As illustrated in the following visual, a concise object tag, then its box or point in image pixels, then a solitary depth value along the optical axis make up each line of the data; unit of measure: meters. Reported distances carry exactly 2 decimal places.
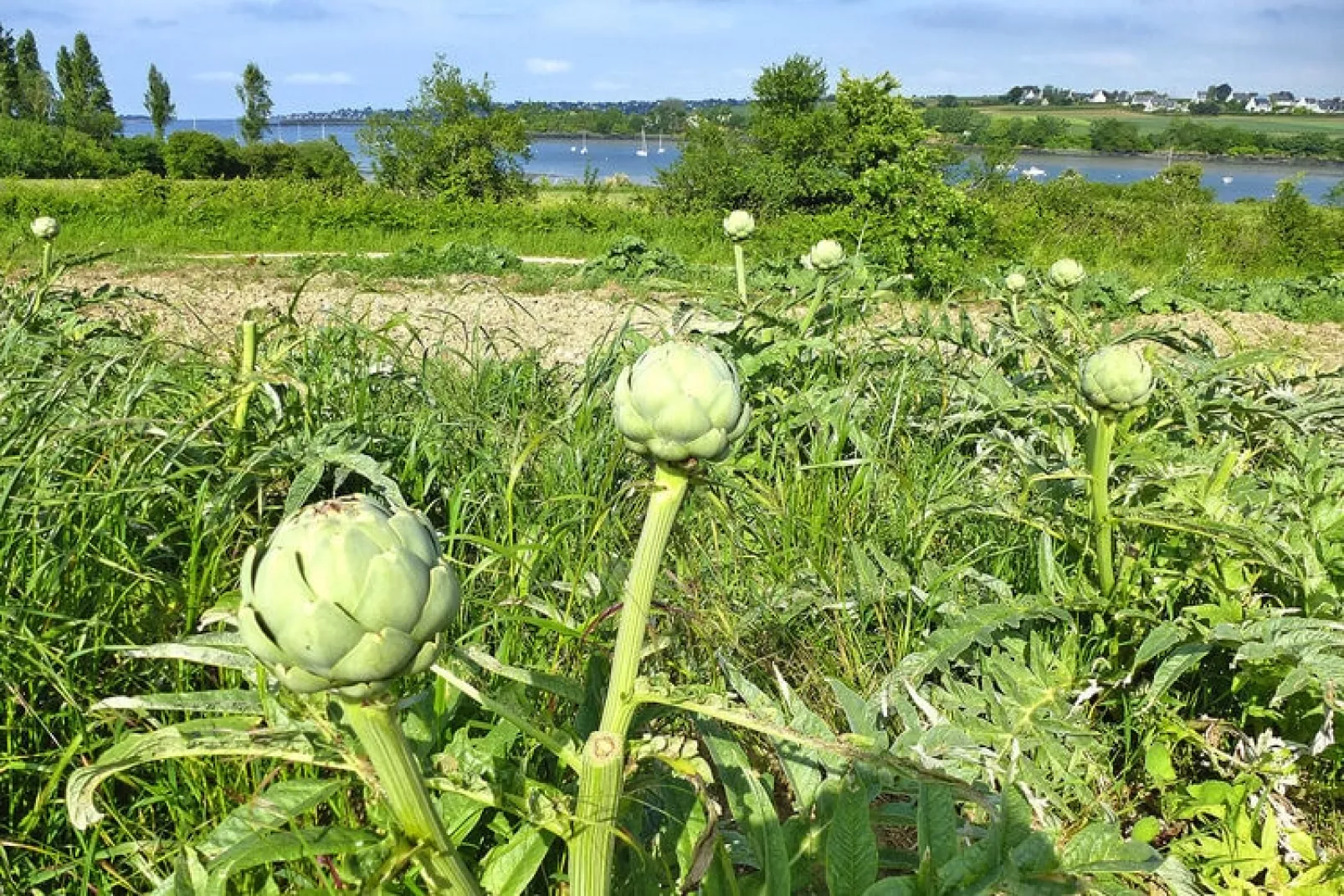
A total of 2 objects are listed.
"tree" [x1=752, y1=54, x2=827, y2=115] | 18.55
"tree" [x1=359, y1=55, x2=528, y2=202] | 19.22
